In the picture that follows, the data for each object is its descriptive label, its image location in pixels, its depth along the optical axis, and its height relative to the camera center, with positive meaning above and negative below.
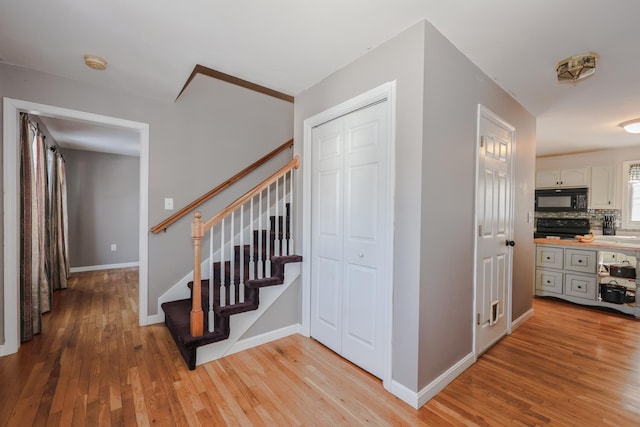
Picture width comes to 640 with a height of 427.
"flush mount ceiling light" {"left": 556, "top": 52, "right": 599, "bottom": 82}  2.01 +1.08
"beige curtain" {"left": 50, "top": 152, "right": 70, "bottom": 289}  3.79 -0.32
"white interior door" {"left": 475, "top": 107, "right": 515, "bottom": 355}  2.23 -0.16
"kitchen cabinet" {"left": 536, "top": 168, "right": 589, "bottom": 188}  4.56 +0.57
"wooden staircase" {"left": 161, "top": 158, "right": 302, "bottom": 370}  2.08 -0.76
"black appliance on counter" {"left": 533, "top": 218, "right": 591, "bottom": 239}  4.30 -0.25
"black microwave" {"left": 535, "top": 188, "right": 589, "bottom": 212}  4.41 +0.19
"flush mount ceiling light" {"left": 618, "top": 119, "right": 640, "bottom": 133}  3.18 +1.01
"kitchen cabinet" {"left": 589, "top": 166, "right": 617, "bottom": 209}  4.29 +0.38
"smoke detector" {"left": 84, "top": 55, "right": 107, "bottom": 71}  2.10 +1.12
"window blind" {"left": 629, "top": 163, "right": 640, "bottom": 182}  4.14 +0.60
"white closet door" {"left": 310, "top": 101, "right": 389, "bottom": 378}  1.95 -0.20
